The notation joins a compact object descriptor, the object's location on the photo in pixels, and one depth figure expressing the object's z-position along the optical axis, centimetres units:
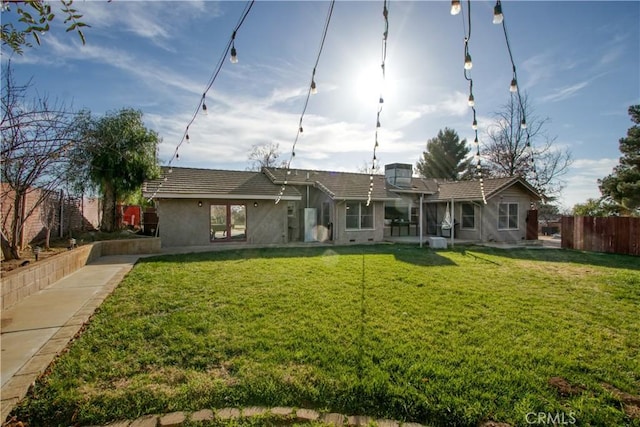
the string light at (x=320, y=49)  437
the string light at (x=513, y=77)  354
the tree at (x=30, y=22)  256
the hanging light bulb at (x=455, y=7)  279
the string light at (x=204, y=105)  599
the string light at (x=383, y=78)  348
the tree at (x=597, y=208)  1919
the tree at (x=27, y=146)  477
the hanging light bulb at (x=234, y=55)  436
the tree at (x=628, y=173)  1626
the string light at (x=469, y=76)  323
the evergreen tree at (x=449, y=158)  3600
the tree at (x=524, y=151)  2391
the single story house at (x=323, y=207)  1322
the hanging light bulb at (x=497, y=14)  290
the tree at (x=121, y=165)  1282
